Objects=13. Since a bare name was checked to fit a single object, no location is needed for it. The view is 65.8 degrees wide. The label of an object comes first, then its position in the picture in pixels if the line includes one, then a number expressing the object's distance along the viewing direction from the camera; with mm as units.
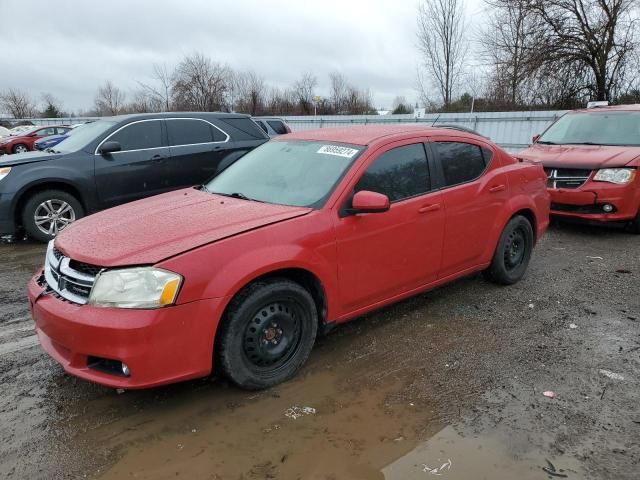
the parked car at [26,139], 22094
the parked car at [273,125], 15742
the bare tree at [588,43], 20750
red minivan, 6805
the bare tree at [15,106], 64625
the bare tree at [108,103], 55594
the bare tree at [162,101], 41719
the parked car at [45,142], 18312
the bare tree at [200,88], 39156
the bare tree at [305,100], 38312
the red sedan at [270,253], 2754
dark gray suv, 6828
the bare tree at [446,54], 28000
